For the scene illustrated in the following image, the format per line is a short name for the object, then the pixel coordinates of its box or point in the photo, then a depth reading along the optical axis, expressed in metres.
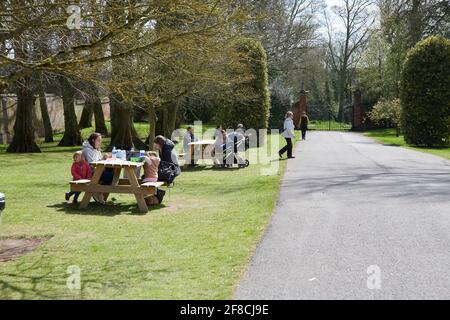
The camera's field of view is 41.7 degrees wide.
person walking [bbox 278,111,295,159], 20.73
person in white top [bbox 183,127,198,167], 19.31
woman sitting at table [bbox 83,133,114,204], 11.71
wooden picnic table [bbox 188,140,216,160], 19.29
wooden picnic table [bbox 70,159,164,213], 10.80
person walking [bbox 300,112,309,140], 34.53
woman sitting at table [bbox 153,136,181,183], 12.33
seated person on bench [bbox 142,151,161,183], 11.47
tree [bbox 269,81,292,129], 48.06
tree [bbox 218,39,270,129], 27.98
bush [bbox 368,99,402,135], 39.34
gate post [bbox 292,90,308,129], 52.09
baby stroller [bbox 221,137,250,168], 19.08
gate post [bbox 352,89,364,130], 53.28
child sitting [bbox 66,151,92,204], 11.54
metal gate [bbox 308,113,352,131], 56.09
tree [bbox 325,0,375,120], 65.69
